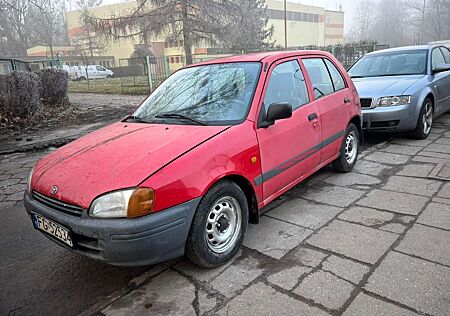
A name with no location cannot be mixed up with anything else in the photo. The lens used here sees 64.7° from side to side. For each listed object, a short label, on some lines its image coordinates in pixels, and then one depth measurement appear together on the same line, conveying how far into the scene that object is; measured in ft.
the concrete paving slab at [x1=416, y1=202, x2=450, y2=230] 10.98
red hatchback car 7.85
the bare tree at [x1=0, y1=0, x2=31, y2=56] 110.11
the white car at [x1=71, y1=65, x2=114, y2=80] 121.87
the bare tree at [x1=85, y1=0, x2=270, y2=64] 64.39
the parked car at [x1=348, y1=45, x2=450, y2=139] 19.53
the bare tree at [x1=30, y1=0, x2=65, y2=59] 136.29
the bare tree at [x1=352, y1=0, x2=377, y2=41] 296.71
